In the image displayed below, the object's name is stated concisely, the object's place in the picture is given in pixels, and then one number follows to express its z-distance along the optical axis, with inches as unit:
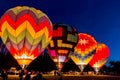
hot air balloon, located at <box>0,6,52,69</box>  1344.7
